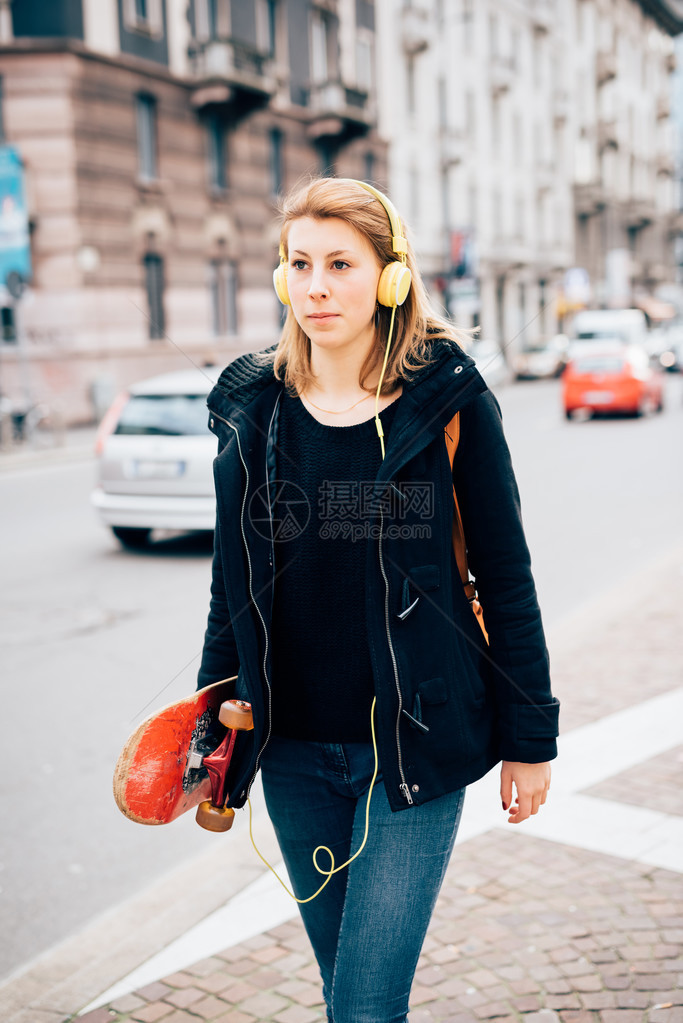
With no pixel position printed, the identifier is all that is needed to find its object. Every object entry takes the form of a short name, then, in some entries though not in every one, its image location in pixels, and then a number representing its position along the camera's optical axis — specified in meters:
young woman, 1.93
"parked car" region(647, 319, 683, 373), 35.25
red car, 20.62
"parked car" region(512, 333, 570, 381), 36.06
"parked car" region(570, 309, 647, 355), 33.63
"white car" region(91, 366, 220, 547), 9.36
